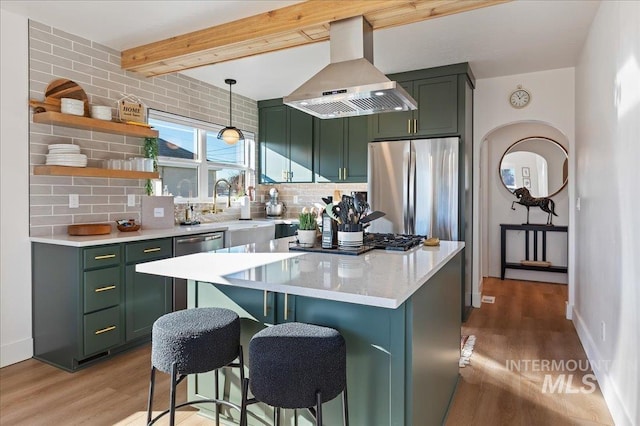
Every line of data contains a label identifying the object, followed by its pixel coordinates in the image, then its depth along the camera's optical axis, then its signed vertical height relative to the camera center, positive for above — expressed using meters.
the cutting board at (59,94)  3.15 +0.93
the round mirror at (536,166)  5.85 +0.63
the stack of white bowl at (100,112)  3.37 +0.80
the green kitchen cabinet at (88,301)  2.91 -0.73
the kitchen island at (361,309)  1.61 -0.47
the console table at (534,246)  5.77 -0.58
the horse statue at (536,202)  5.85 +0.09
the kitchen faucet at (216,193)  4.98 +0.17
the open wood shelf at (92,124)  3.07 +0.68
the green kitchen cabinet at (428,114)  4.09 +1.00
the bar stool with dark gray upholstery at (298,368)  1.47 -0.60
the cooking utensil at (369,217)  2.46 -0.06
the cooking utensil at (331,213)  2.47 -0.04
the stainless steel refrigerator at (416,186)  4.02 +0.23
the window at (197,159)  4.36 +0.58
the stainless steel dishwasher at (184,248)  3.57 -0.38
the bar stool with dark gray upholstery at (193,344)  1.69 -0.59
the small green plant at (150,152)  3.94 +0.54
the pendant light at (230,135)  4.40 +0.80
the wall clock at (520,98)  4.39 +1.22
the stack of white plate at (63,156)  3.16 +0.40
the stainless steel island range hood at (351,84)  2.36 +0.74
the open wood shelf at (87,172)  3.10 +0.28
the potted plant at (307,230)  2.53 -0.15
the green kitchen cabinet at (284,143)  5.43 +0.89
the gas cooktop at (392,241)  2.47 -0.23
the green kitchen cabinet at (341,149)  4.99 +0.76
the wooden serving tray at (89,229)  3.19 -0.18
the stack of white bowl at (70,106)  3.16 +0.80
